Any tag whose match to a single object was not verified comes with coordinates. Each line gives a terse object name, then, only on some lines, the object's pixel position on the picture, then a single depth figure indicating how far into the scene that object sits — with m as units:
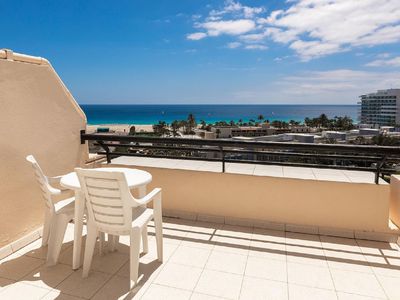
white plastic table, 2.28
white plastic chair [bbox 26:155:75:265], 2.38
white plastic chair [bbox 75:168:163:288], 1.95
